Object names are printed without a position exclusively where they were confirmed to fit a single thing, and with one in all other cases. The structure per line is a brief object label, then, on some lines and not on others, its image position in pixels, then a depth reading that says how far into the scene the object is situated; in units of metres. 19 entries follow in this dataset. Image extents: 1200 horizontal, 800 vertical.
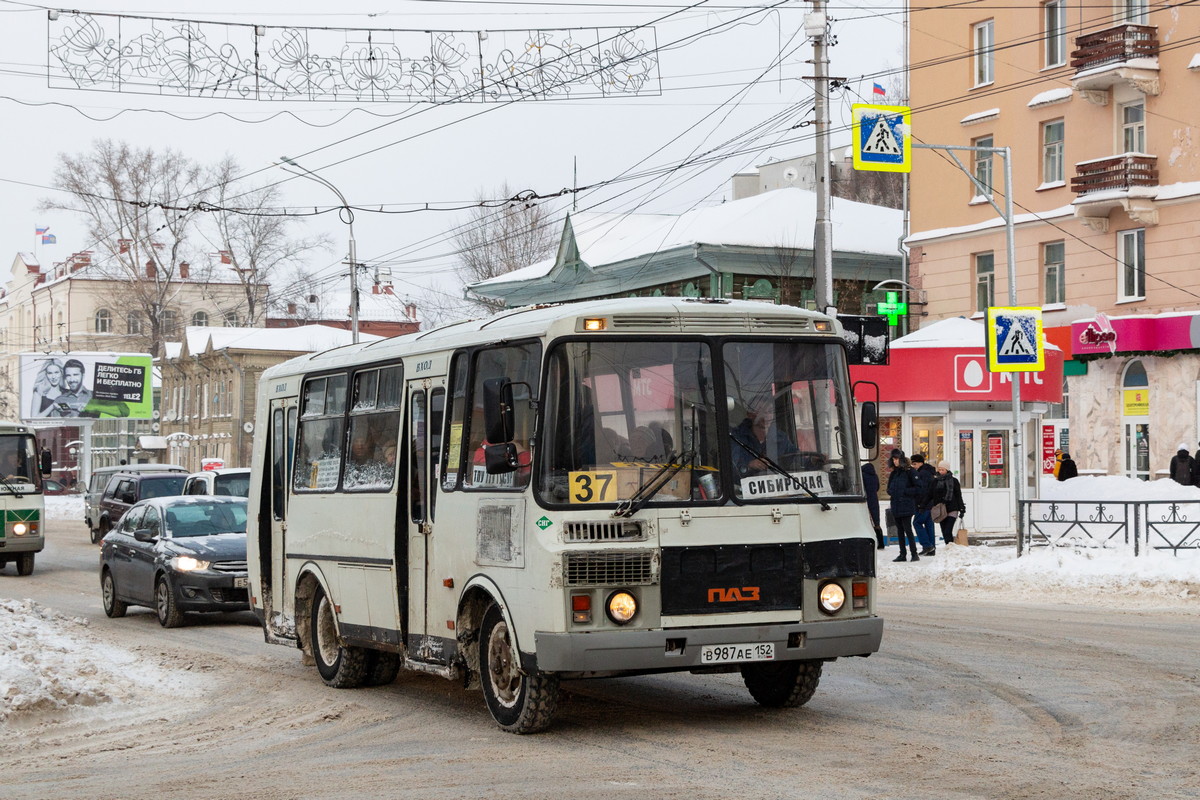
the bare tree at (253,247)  73.62
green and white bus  26.75
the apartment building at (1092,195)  36.88
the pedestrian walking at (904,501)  25.39
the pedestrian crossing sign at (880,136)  24.02
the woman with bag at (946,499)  26.27
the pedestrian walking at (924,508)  25.53
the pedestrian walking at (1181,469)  33.41
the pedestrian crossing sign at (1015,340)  24.42
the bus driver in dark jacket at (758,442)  9.84
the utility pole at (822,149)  24.77
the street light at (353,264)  37.92
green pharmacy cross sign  28.62
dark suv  32.91
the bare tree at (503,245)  71.00
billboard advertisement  77.50
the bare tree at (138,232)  70.25
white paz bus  9.49
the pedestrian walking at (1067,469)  36.09
